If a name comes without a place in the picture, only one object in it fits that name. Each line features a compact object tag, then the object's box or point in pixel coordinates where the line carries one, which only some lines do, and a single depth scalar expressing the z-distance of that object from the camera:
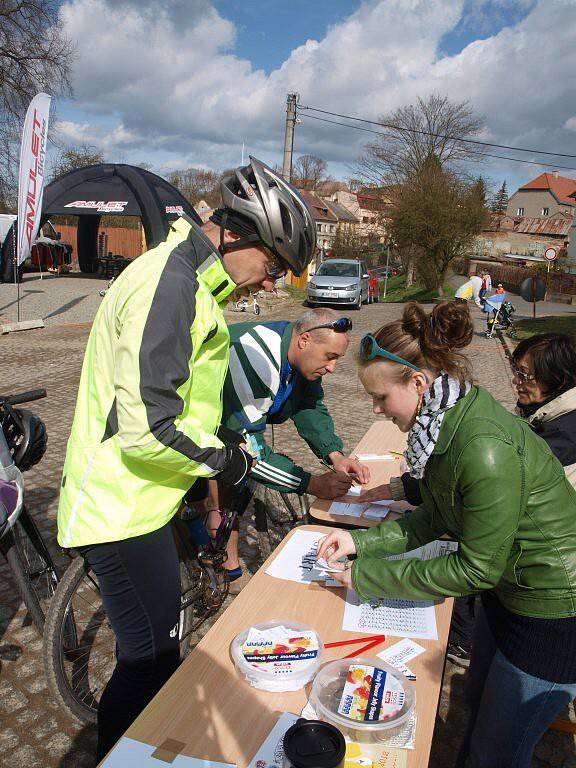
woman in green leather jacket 1.53
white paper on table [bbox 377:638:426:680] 1.67
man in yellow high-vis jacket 1.58
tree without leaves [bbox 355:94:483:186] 37.88
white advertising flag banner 10.57
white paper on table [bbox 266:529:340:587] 2.14
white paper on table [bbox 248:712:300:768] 1.32
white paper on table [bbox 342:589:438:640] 1.84
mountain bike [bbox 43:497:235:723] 2.35
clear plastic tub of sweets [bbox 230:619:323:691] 1.56
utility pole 22.19
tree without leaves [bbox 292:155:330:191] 63.38
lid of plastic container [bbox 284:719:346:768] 1.13
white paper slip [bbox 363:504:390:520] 2.77
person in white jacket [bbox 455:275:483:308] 16.56
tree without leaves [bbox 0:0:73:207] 18.62
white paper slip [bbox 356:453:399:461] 3.52
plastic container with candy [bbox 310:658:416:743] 1.40
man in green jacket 2.93
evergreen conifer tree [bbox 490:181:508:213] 105.41
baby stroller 16.75
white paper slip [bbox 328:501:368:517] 2.81
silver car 20.94
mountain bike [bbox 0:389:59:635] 2.73
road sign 21.14
